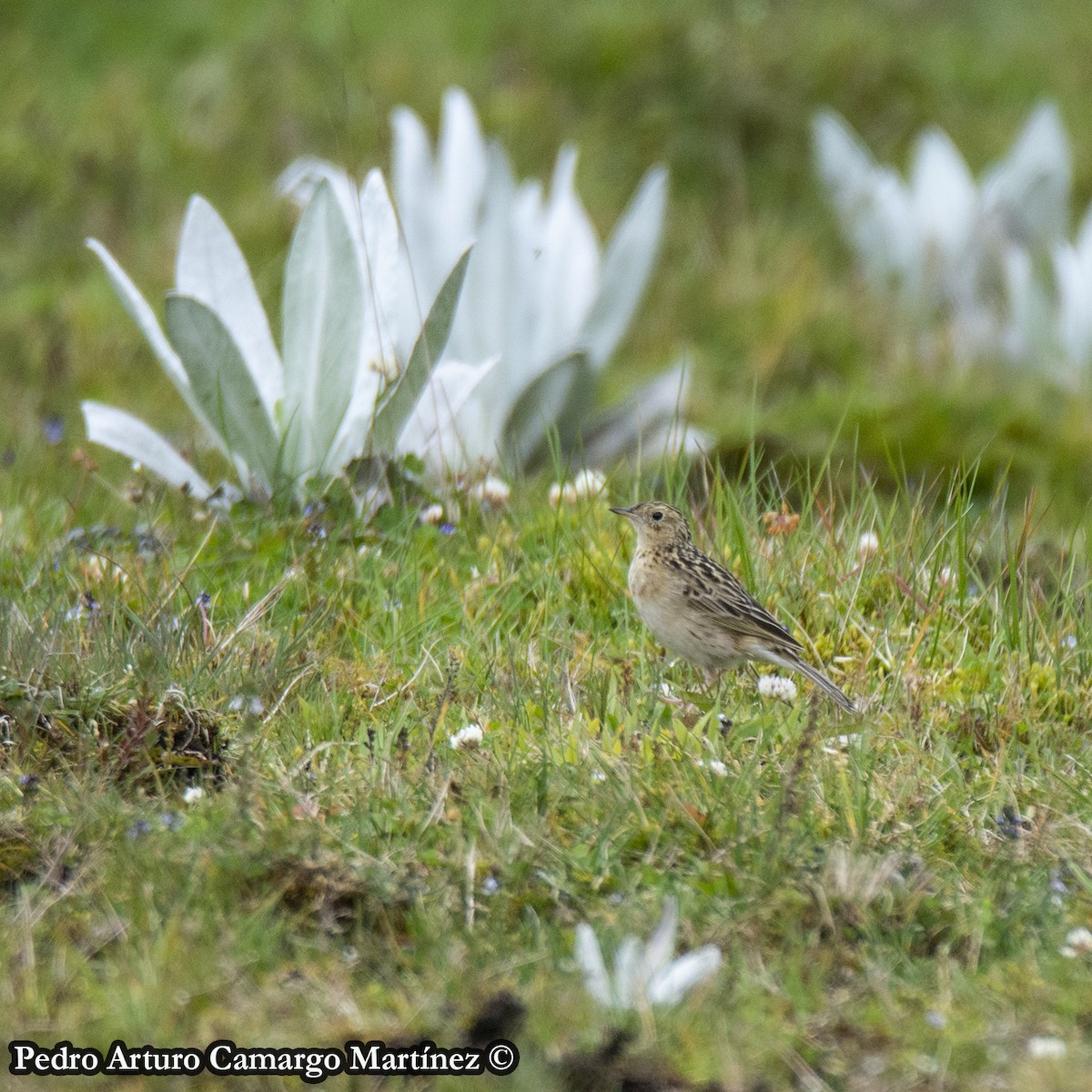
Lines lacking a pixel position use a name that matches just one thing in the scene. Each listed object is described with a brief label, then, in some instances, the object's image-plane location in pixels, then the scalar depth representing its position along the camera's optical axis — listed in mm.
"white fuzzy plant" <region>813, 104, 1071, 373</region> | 17750
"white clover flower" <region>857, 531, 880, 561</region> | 9702
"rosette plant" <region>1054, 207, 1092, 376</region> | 16016
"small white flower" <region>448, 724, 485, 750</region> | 7762
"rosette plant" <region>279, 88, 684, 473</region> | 13414
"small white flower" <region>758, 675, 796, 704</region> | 8555
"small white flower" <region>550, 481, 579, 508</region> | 10922
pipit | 8469
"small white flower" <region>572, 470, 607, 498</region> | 10546
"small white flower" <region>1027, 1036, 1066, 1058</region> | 5703
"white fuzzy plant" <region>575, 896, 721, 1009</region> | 5898
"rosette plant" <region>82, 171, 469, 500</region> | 11031
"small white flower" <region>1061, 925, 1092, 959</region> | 6457
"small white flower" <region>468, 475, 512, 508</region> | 10945
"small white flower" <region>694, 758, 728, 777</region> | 7348
